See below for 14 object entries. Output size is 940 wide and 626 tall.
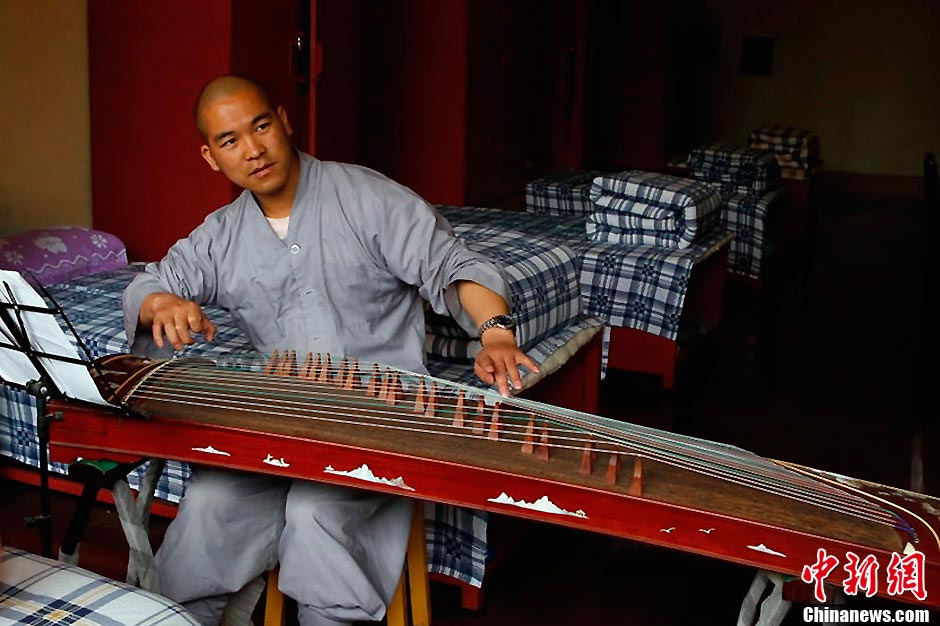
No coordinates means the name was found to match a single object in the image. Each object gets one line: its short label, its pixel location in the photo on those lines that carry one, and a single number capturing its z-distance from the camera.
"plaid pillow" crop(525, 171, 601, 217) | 5.51
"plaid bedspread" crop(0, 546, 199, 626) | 1.50
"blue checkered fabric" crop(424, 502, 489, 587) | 2.50
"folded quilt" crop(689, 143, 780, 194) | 6.33
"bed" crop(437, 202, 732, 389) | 4.29
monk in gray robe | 2.01
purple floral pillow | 3.56
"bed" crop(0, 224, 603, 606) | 2.56
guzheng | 1.48
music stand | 1.64
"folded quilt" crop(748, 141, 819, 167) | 7.52
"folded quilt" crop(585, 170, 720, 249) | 4.46
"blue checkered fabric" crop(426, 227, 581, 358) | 2.79
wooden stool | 2.16
